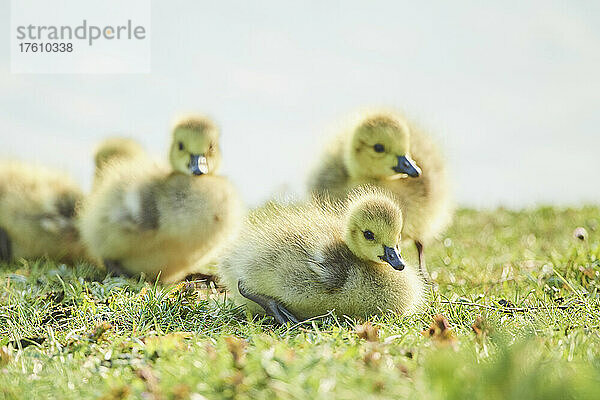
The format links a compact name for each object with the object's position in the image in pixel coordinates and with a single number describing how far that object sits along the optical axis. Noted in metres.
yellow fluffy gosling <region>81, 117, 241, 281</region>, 9.54
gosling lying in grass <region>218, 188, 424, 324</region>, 6.87
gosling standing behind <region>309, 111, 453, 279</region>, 8.89
